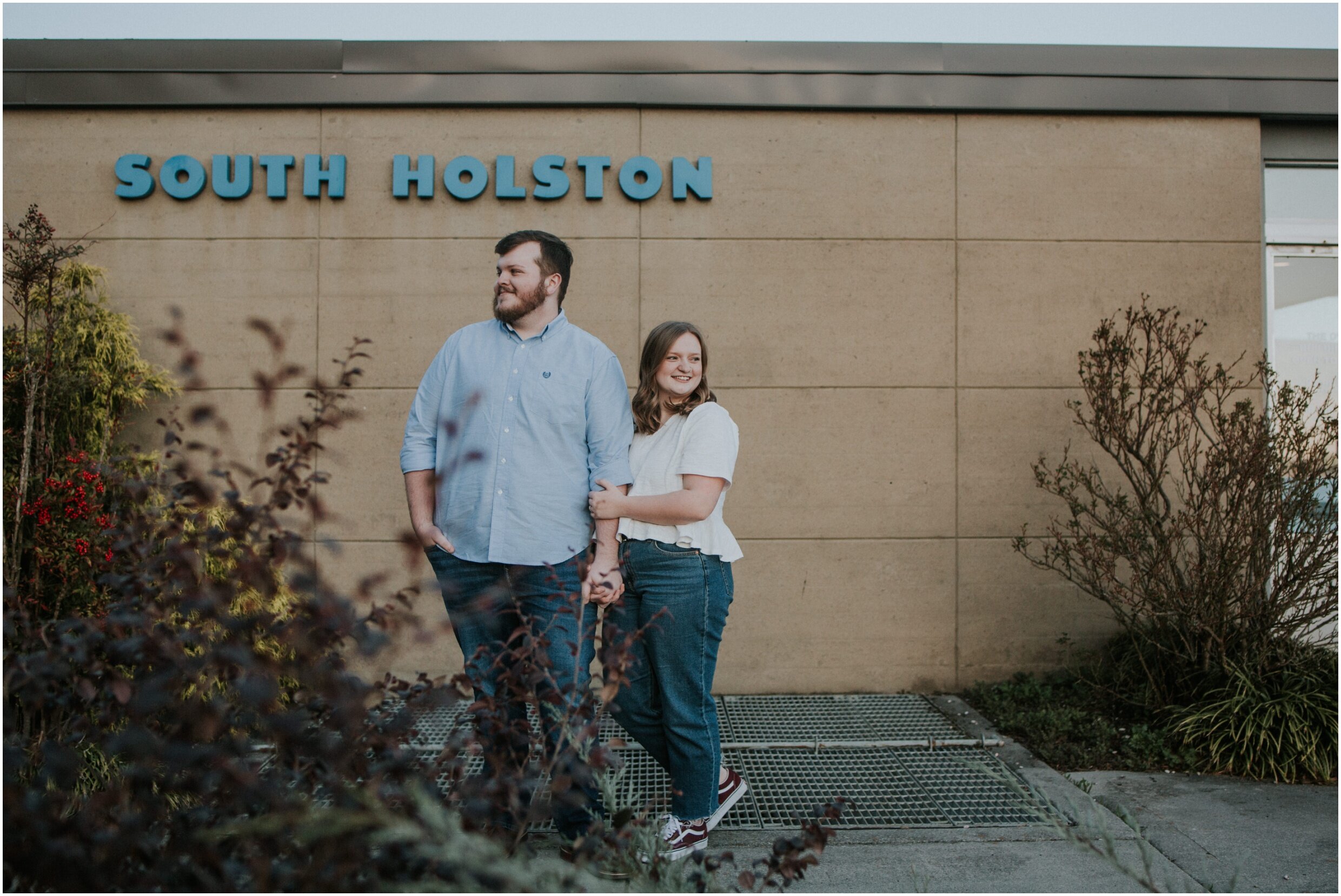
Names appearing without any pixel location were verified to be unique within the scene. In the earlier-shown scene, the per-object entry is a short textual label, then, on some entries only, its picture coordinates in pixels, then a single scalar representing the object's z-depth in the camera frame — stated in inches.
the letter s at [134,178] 182.9
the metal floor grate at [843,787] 123.6
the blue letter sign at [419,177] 183.0
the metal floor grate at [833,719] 158.2
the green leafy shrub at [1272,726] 138.2
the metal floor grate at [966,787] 122.6
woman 102.3
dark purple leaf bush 46.6
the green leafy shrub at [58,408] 153.7
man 102.0
